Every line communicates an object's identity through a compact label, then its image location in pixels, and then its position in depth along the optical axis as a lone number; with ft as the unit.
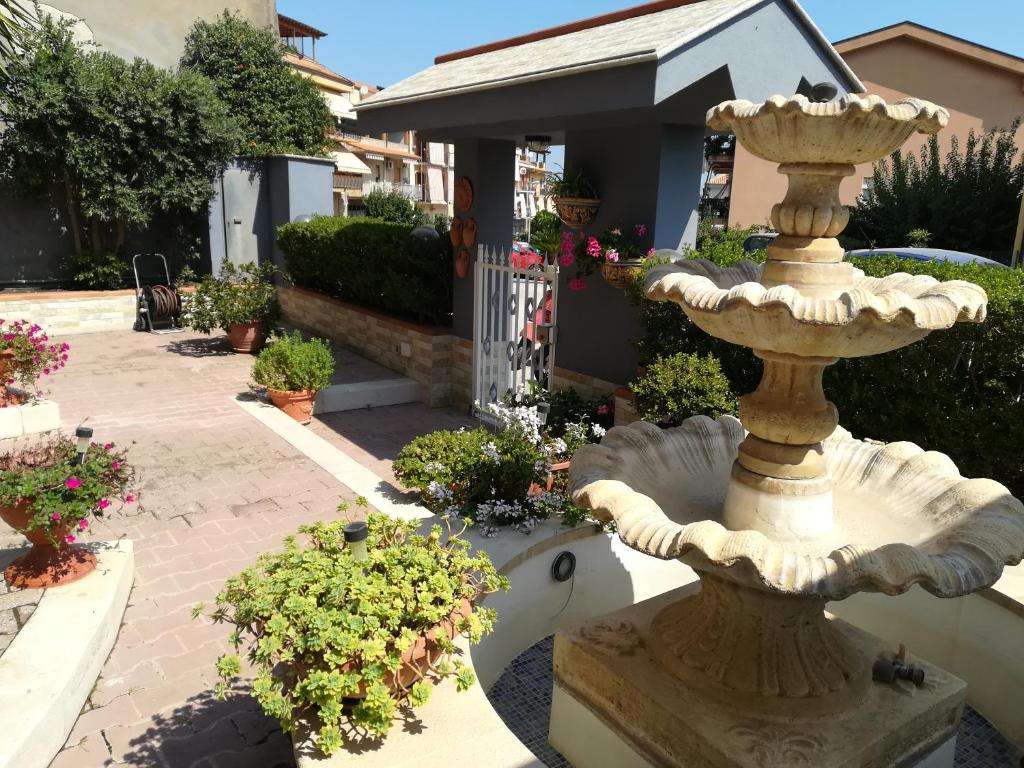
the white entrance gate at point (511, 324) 27.81
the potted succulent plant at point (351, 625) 8.74
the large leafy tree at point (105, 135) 44.19
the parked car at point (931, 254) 40.60
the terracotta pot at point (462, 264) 31.35
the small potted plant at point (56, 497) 13.03
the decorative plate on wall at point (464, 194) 30.52
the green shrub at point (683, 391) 19.38
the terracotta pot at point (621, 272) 23.02
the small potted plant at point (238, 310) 38.99
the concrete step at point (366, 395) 30.53
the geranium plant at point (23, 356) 24.13
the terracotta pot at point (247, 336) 39.55
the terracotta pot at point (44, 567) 14.07
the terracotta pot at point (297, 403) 28.89
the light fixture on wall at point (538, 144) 29.57
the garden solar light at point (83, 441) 13.91
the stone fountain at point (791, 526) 8.54
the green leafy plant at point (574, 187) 24.73
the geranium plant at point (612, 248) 23.43
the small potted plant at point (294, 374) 28.68
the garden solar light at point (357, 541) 10.20
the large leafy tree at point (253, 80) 55.36
